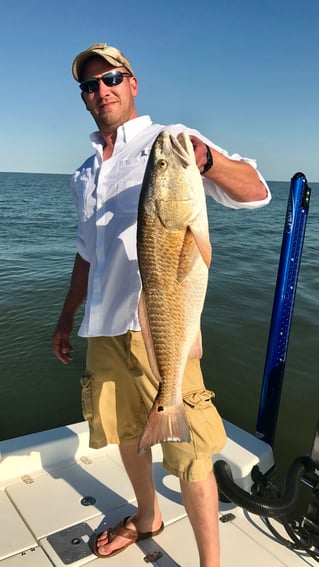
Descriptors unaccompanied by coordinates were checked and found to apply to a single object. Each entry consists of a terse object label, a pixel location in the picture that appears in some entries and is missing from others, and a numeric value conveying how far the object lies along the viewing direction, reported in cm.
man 219
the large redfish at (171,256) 167
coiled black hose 262
